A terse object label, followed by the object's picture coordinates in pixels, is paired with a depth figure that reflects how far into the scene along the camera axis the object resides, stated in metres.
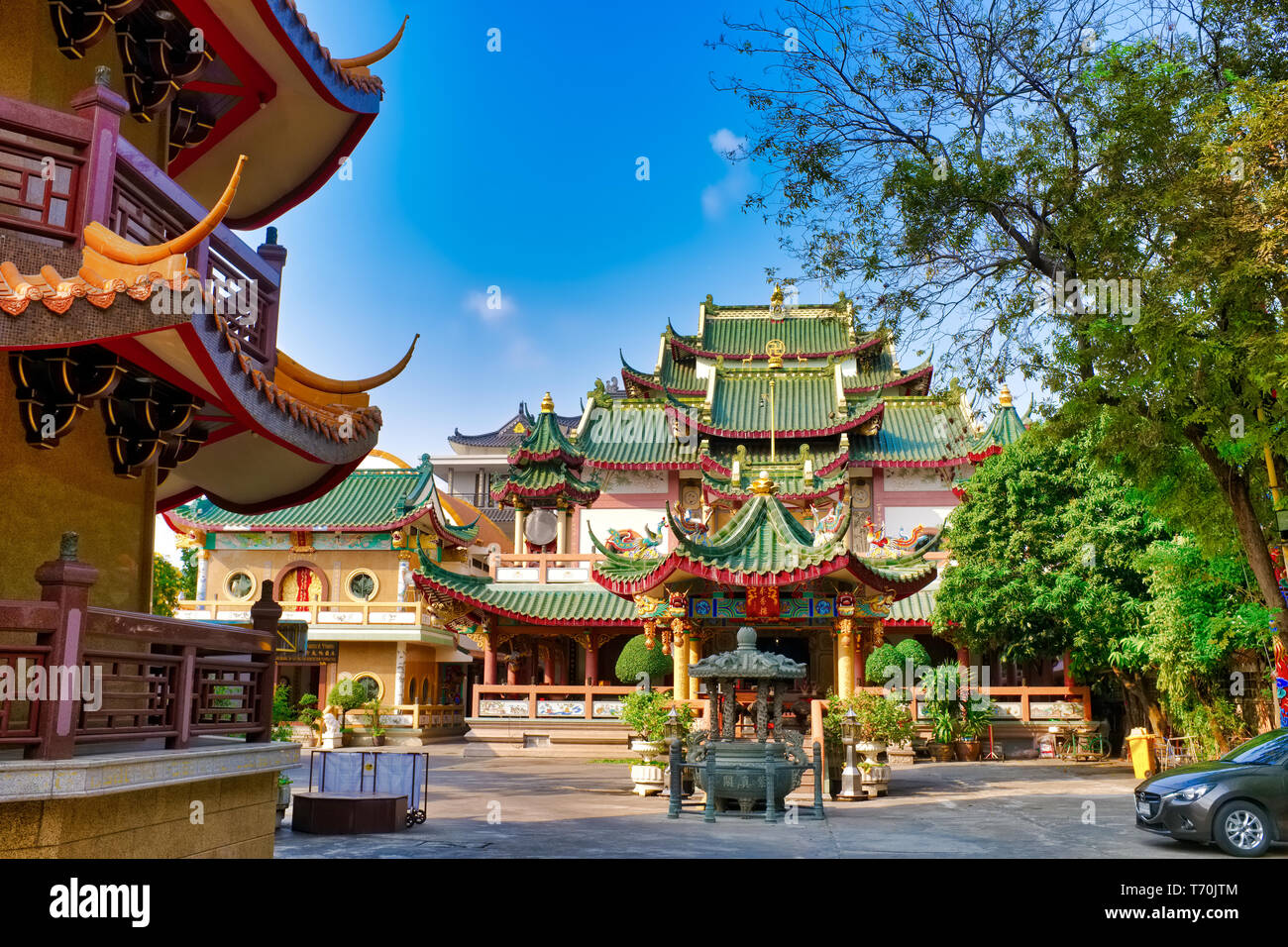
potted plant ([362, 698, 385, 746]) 33.50
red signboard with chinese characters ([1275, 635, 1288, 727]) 14.59
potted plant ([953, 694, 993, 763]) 26.16
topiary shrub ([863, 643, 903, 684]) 25.94
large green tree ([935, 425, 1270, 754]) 18.06
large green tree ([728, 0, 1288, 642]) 11.33
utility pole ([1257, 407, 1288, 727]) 14.54
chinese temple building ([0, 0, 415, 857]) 6.32
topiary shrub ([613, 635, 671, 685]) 26.14
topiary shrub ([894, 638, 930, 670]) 26.33
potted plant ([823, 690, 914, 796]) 17.52
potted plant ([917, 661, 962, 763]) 25.92
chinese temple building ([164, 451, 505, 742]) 35.16
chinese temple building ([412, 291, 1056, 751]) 28.11
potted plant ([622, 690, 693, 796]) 17.53
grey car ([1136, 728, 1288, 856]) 10.91
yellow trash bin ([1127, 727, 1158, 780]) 19.73
